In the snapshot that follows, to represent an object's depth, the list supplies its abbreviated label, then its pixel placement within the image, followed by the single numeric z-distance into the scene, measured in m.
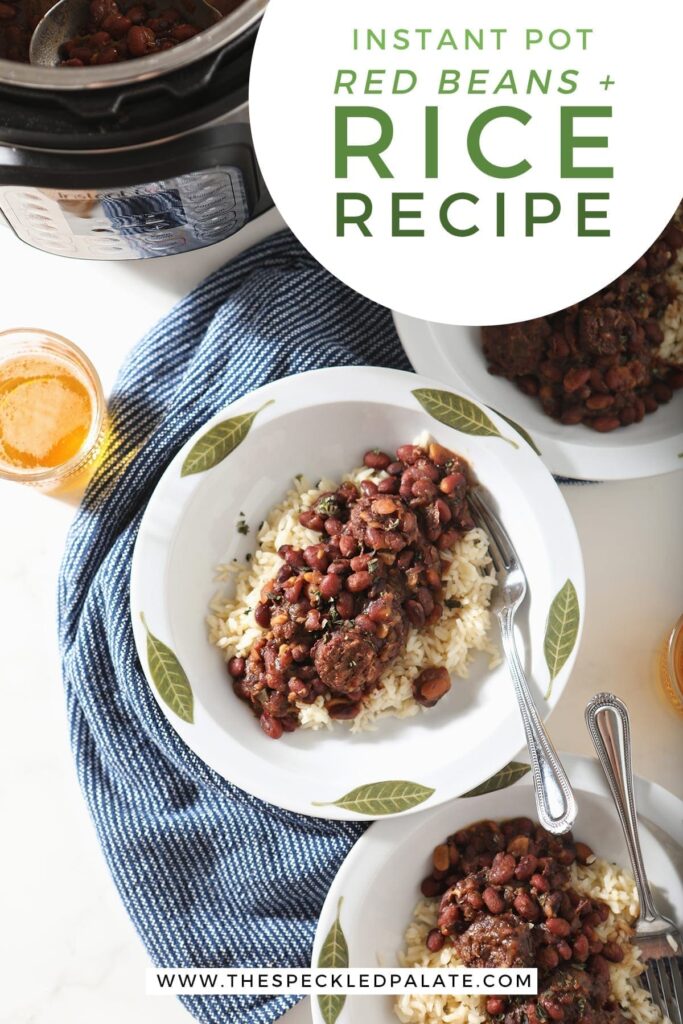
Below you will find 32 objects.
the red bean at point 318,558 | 0.97
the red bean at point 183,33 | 0.92
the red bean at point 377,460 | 1.01
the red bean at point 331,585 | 0.96
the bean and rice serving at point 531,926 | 0.96
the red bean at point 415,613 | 0.98
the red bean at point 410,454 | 1.00
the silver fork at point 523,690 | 0.94
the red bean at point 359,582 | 0.95
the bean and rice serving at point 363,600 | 0.96
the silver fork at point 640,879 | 0.97
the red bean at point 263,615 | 0.97
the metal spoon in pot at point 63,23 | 0.92
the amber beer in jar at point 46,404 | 1.02
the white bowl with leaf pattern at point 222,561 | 0.96
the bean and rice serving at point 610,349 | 1.00
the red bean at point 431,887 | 1.00
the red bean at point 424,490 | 0.98
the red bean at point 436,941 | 0.98
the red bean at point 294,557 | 0.98
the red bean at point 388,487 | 0.98
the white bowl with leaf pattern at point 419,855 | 0.97
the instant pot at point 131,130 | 0.83
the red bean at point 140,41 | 0.91
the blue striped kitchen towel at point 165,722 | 1.01
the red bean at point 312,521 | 0.99
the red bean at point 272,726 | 0.98
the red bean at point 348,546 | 0.96
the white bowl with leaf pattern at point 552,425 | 1.00
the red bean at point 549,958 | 0.96
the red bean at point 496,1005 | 0.95
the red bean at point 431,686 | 0.98
